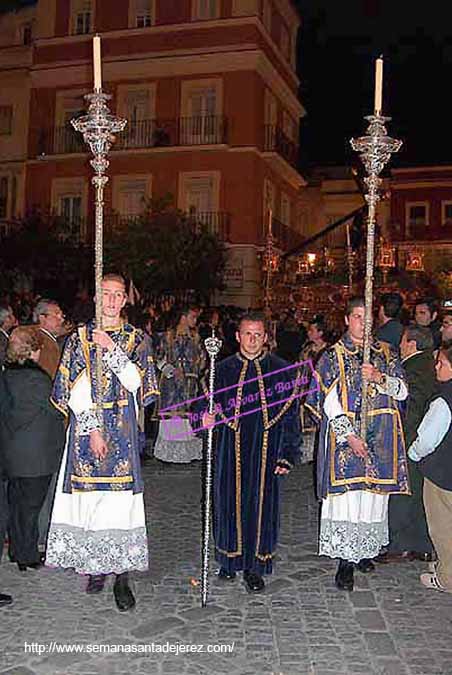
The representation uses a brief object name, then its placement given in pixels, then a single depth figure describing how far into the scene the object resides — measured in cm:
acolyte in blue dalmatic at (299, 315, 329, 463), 1045
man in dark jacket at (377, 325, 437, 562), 653
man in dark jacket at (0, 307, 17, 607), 555
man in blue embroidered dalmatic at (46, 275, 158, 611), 539
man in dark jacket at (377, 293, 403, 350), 853
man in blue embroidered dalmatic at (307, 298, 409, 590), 580
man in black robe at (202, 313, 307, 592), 592
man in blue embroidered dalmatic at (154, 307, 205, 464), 1064
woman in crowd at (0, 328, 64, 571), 600
